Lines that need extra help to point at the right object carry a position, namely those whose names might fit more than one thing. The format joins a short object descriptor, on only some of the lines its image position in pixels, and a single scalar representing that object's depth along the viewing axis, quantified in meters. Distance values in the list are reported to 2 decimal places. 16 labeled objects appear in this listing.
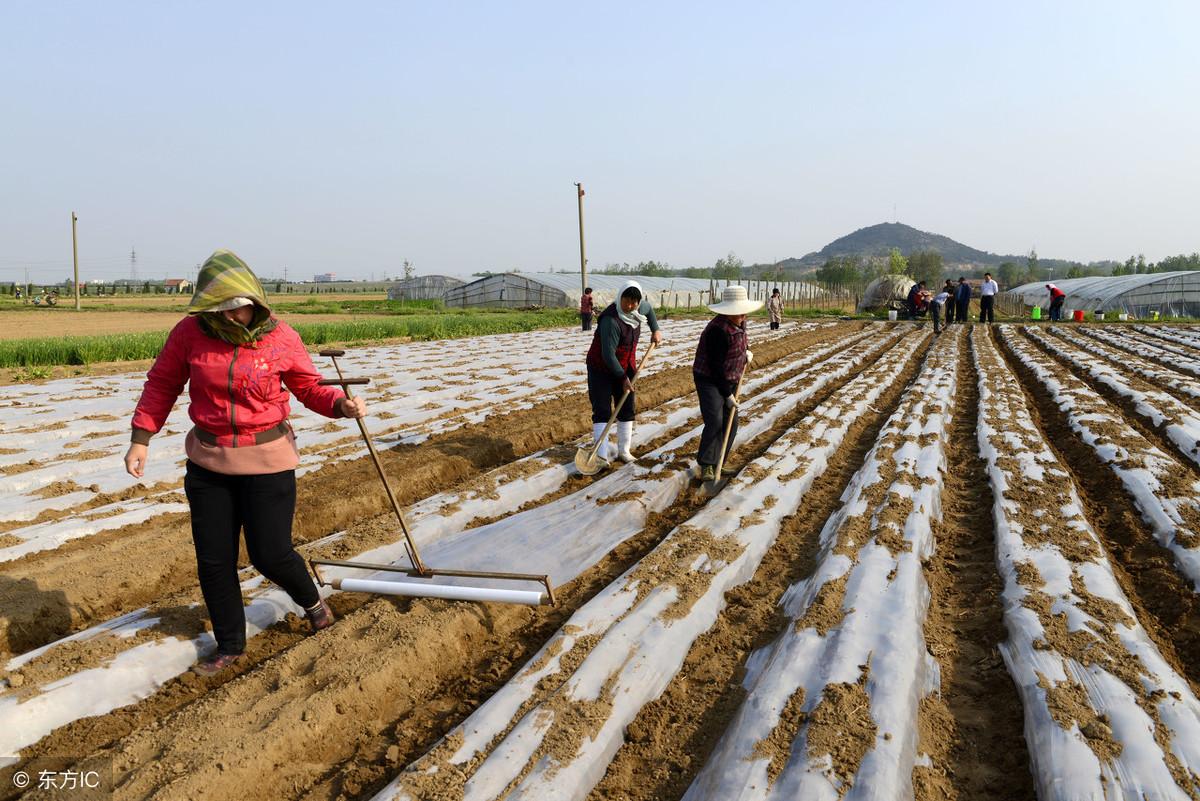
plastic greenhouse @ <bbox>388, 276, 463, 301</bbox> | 54.06
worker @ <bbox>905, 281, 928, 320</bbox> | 26.92
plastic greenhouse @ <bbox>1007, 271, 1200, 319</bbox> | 28.22
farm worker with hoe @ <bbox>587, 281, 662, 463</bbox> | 6.12
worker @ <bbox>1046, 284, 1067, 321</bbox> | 26.47
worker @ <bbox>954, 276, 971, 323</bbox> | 22.98
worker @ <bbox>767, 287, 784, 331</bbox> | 21.95
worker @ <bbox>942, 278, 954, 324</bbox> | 22.03
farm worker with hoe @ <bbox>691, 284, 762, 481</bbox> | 5.81
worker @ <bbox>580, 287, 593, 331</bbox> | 22.05
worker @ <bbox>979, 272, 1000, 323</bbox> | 23.22
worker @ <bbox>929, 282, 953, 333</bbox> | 20.55
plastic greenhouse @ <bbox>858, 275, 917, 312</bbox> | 40.69
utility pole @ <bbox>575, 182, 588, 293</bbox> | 29.28
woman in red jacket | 2.99
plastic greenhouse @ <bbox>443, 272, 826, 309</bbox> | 39.66
